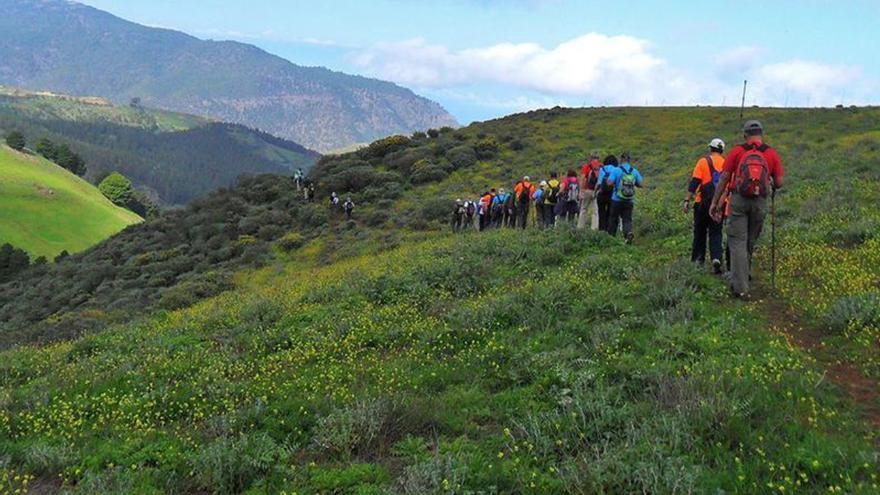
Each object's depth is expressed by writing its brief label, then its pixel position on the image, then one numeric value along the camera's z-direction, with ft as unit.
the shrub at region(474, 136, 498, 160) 166.30
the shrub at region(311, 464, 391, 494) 15.97
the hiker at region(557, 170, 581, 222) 59.21
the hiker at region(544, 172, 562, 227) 62.64
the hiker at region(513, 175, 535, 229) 70.18
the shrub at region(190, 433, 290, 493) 16.88
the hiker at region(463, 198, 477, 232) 88.31
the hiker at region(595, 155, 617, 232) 44.52
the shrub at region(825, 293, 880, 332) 23.12
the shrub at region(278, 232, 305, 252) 114.62
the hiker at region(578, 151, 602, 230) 50.44
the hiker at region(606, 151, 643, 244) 43.25
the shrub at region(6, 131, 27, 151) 459.73
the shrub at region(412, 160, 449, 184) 148.82
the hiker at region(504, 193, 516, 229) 76.69
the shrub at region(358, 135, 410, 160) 177.06
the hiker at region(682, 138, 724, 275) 33.09
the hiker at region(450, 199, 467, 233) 88.74
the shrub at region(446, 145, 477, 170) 158.76
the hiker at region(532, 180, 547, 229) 64.49
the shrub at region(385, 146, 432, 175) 160.86
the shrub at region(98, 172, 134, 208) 468.75
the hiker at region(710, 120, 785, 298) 27.86
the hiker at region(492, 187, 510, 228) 78.12
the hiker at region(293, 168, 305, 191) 155.84
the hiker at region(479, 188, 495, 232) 80.84
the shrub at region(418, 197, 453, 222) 111.27
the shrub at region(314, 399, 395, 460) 18.30
